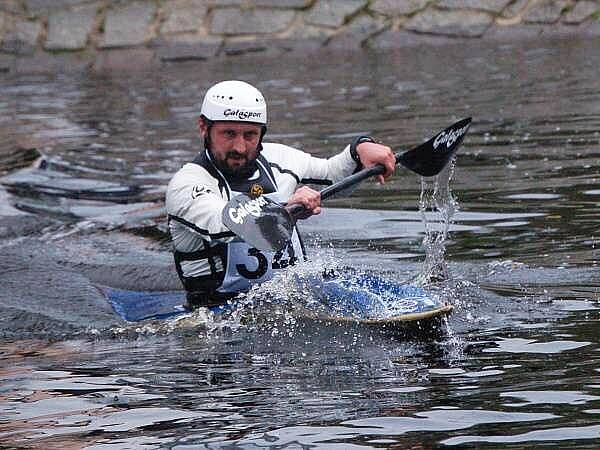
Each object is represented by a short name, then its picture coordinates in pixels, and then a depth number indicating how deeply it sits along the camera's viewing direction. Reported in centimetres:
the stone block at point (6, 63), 2275
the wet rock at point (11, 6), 2283
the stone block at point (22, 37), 2261
